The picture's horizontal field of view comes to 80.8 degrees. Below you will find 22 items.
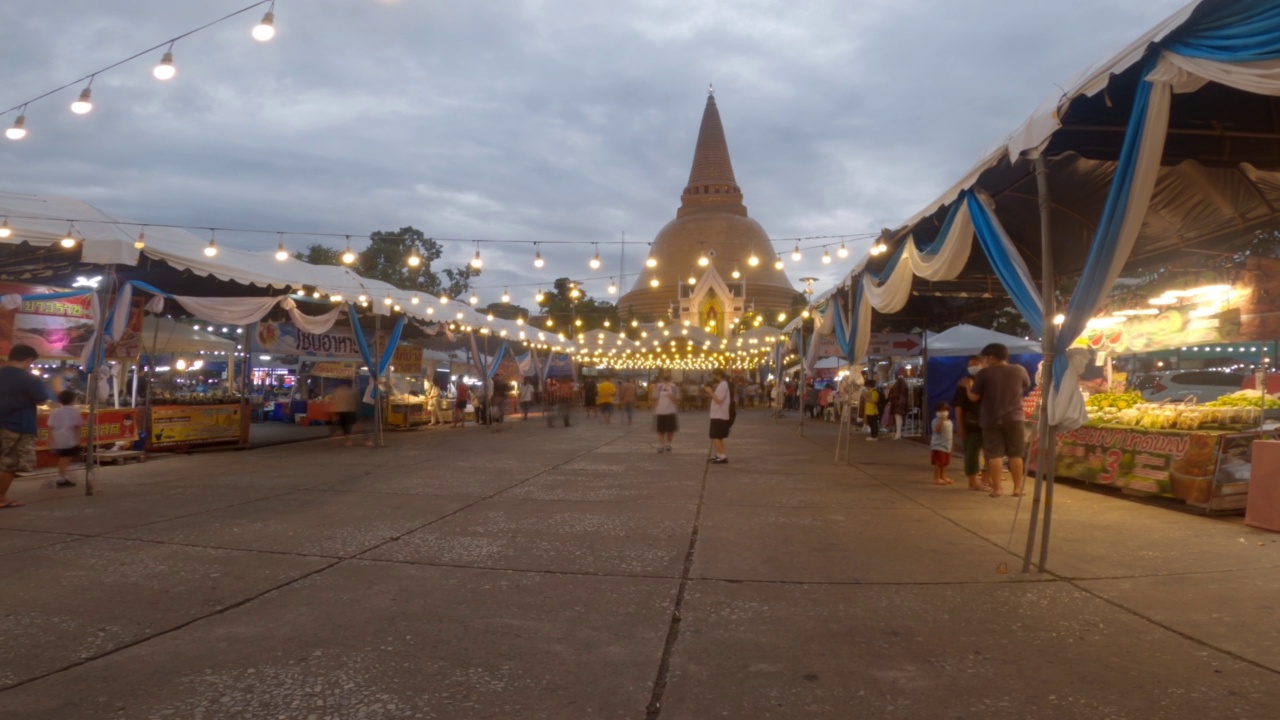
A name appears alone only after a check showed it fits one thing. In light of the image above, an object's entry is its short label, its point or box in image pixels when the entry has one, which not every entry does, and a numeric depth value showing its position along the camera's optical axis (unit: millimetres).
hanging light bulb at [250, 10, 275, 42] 7676
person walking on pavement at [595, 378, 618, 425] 21969
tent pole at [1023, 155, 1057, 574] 4914
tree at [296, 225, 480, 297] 50250
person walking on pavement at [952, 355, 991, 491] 8727
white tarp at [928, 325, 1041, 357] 15781
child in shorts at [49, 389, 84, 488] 8508
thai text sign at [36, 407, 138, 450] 10859
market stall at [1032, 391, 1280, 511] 7160
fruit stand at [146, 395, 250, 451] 13273
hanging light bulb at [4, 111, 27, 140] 9594
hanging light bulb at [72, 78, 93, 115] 9016
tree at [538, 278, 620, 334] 51538
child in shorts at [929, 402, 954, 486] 9227
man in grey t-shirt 7926
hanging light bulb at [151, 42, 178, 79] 8250
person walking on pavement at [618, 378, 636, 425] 22469
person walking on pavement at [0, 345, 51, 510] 7301
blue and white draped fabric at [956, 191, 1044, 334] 5625
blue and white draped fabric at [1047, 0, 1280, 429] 3467
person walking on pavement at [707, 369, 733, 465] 11758
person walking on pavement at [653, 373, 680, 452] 13766
